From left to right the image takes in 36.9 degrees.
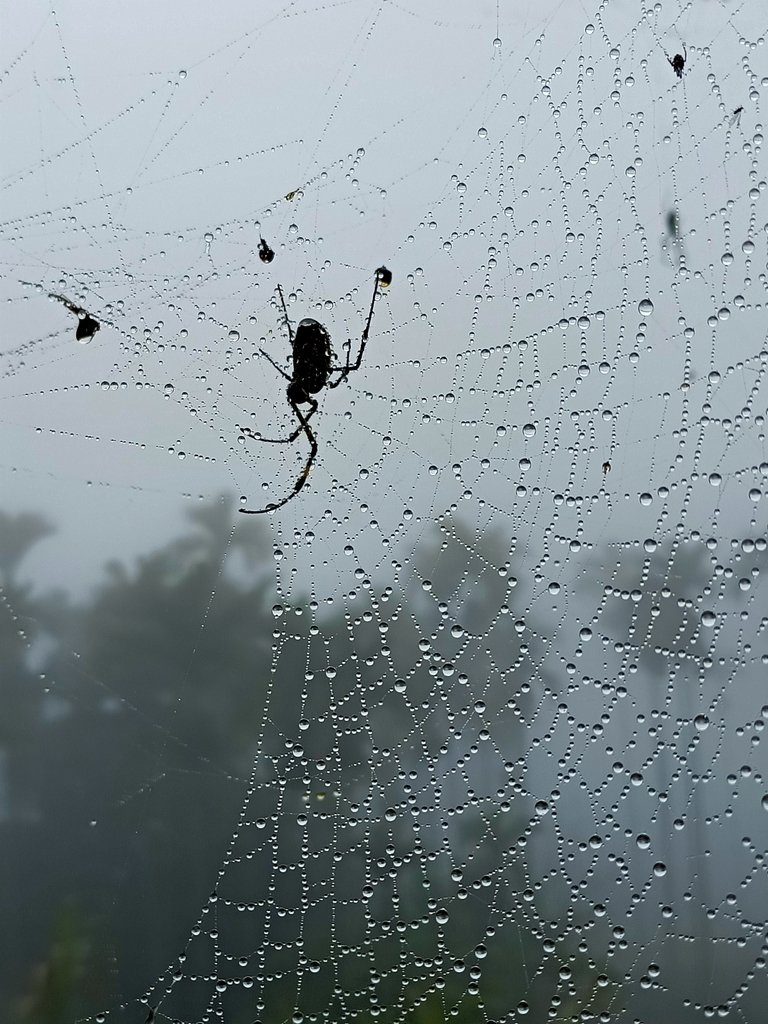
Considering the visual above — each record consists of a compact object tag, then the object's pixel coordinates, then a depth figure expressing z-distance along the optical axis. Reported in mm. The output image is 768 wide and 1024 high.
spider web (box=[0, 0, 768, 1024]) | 405
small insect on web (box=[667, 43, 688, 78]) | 444
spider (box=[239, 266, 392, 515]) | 428
